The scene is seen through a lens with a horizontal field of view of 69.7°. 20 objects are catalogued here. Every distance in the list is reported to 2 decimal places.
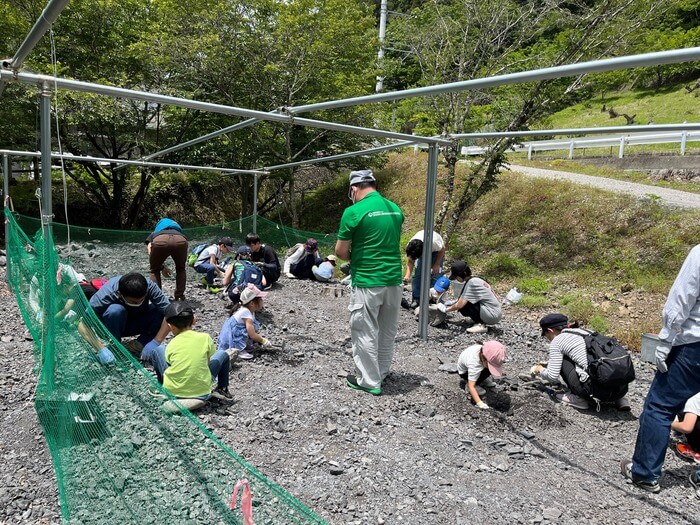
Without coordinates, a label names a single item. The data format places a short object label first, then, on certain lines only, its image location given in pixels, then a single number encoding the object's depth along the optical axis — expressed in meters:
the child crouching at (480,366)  4.14
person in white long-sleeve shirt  2.98
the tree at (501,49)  8.98
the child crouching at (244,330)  4.99
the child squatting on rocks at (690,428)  3.69
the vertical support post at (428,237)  5.89
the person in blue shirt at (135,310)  4.39
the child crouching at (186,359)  3.68
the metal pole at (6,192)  7.13
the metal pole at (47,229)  3.32
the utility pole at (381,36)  15.71
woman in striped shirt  4.35
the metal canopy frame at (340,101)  2.42
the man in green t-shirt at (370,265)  4.17
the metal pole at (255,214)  10.80
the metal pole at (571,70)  2.37
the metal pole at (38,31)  2.16
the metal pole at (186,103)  3.16
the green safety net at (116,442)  2.50
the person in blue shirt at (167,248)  6.31
